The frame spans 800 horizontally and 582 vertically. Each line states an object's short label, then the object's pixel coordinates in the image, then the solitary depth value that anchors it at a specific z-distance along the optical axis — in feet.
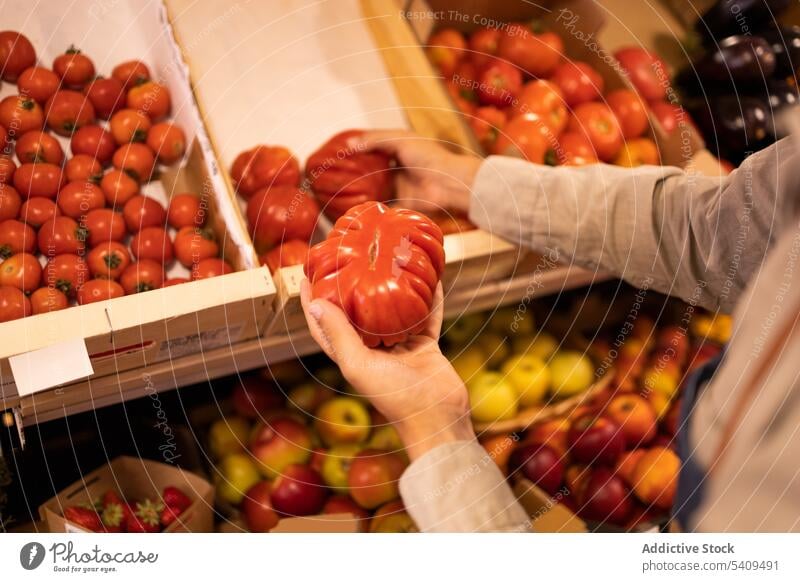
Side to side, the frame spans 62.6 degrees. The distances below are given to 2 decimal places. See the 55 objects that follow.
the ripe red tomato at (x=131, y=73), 3.16
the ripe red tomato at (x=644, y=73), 4.08
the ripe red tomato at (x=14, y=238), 2.58
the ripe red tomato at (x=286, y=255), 2.86
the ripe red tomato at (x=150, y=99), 3.09
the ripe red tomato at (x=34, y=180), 2.72
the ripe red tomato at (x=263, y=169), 3.09
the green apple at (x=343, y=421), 3.12
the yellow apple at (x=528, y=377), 3.37
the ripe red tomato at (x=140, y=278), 2.71
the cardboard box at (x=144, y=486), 2.68
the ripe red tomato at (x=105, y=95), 3.08
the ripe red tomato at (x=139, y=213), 2.88
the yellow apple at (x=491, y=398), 3.26
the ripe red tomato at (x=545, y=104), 3.64
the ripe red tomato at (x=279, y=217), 2.96
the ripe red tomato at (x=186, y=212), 2.93
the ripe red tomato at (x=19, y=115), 2.85
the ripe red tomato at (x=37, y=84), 2.97
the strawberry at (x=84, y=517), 2.57
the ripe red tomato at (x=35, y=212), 2.68
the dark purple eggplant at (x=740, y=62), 4.10
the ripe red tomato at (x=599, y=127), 3.68
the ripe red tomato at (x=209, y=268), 2.80
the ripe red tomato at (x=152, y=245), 2.84
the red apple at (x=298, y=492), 2.99
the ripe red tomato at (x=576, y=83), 3.79
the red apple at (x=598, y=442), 3.28
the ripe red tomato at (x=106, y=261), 2.72
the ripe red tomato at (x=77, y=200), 2.78
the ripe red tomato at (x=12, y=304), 2.42
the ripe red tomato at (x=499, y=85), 3.70
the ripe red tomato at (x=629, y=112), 3.77
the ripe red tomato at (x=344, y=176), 3.04
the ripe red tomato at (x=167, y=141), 3.03
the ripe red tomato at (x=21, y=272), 2.51
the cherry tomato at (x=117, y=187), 2.89
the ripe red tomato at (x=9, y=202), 2.62
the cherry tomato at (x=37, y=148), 2.80
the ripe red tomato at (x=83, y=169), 2.86
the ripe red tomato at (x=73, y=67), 3.07
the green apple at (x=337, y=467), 3.11
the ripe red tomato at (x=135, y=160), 2.95
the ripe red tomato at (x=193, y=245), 2.86
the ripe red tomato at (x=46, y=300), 2.52
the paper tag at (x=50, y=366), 2.15
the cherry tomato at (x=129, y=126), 3.04
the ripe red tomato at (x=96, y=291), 2.63
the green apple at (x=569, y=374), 3.50
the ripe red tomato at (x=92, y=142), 2.95
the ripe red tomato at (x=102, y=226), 2.77
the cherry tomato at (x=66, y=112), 2.96
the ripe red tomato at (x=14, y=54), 2.97
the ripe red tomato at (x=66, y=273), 2.61
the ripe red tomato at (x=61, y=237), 2.68
